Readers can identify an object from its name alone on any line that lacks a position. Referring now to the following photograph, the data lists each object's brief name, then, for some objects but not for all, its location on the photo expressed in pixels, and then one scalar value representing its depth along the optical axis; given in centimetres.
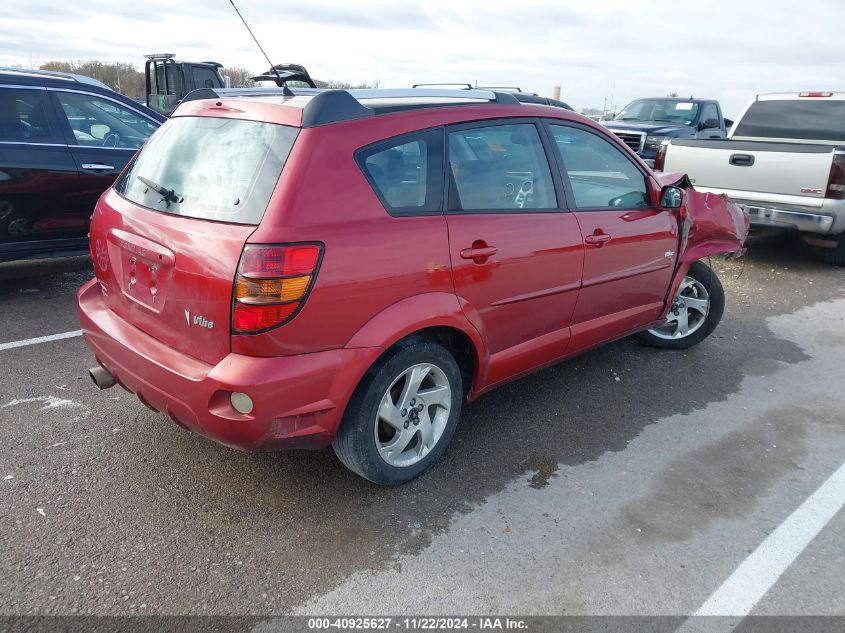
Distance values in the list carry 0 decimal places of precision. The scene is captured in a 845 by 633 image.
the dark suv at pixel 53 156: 538
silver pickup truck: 701
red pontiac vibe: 257
